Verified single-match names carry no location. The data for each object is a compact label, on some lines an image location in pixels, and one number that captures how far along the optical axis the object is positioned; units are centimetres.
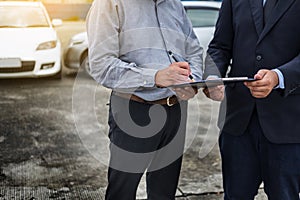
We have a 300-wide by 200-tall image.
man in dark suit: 198
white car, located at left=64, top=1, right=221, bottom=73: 762
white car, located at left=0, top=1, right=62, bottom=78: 707
